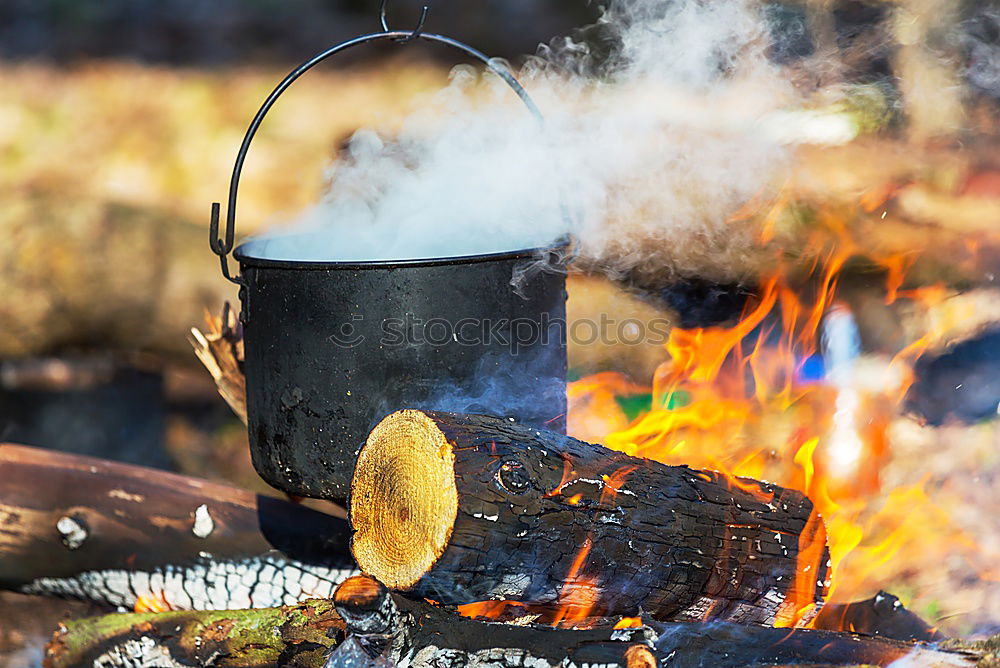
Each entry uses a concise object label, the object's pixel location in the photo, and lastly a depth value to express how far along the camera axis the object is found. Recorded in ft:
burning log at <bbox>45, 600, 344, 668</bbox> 16.75
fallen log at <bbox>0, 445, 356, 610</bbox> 19.42
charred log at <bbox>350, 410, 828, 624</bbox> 13.07
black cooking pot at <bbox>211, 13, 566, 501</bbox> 16.20
